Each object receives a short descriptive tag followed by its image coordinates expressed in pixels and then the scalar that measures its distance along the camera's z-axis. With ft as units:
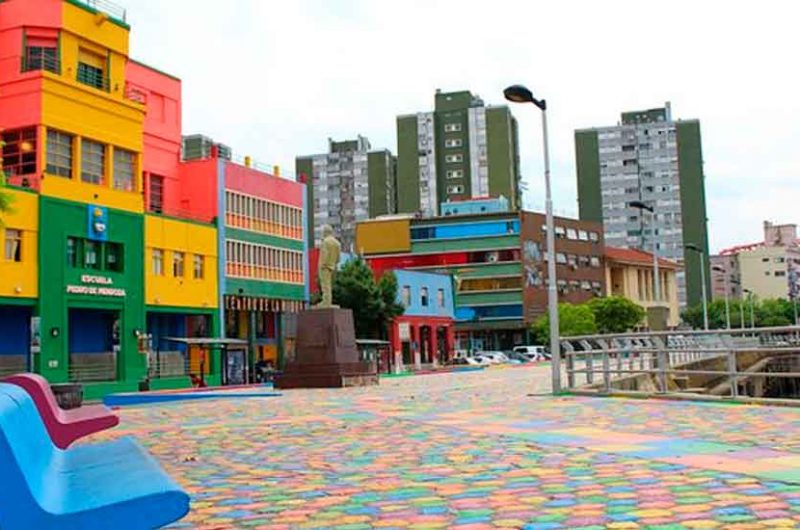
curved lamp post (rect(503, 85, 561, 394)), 60.90
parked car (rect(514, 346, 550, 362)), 239.09
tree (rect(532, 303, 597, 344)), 256.32
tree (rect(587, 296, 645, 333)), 277.44
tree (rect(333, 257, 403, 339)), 191.42
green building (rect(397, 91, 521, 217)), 363.56
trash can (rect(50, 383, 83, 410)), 63.72
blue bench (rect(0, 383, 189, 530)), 9.95
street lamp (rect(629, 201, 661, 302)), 129.83
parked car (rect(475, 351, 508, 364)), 221.05
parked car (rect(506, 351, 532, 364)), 230.62
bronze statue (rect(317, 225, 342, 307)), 95.14
